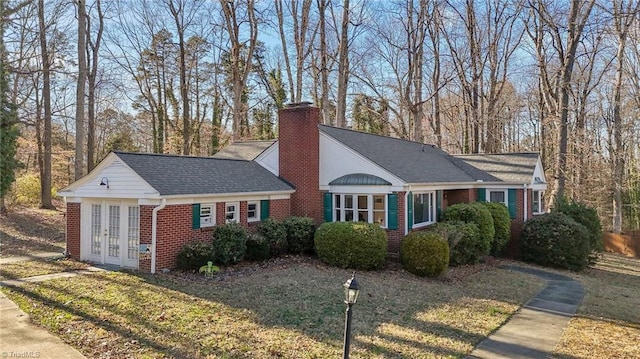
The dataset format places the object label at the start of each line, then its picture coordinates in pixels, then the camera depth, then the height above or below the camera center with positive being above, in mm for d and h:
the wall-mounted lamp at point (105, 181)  12516 -9
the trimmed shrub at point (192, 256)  12070 -2121
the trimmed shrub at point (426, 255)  13227 -2254
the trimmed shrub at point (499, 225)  18016 -1820
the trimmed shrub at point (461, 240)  14602 -2060
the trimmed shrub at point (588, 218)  18984 -1608
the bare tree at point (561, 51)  21188 +6784
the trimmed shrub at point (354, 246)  13445 -2021
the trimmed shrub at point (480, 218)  16359 -1415
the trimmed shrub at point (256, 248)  13727 -2139
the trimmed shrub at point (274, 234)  14438 -1774
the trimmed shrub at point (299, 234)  15133 -1845
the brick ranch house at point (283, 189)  12250 -266
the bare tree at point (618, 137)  25828 +2914
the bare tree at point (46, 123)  22625 +3238
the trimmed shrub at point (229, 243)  12648 -1843
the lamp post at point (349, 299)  5453 -1520
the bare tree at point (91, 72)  26289 +6840
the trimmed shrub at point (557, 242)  17172 -2420
